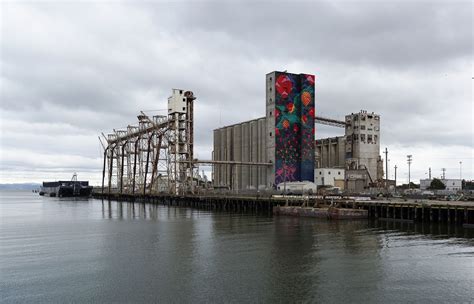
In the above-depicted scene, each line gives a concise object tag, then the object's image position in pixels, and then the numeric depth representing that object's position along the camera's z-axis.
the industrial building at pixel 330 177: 117.19
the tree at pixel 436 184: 143.95
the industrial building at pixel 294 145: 113.00
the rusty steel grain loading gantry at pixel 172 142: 113.56
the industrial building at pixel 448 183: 149.38
